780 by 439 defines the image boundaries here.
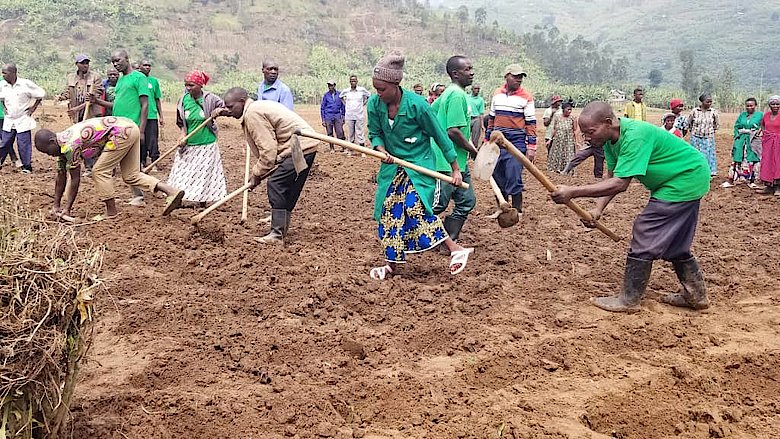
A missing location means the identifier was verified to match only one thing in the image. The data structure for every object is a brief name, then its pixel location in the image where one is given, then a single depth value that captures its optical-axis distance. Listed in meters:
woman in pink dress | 8.74
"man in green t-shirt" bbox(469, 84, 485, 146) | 10.77
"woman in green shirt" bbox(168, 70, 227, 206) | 7.00
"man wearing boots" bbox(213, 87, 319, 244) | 5.43
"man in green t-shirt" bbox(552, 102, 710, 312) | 4.13
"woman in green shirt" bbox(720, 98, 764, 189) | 9.47
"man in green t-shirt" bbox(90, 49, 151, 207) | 7.56
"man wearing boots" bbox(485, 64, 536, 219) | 6.98
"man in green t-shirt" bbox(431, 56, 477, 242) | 5.30
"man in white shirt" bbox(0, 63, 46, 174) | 8.95
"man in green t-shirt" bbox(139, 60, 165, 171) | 8.31
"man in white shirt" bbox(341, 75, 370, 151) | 12.86
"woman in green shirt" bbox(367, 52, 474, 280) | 4.72
